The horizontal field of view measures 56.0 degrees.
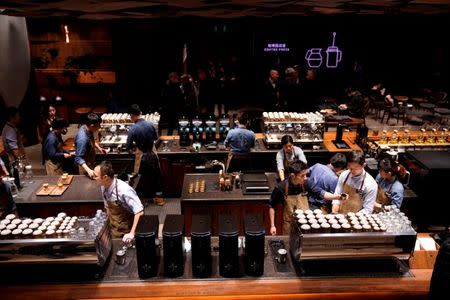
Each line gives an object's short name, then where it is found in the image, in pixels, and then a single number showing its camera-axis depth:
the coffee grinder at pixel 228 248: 3.10
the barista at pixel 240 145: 7.12
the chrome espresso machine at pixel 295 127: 7.91
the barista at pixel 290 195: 4.62
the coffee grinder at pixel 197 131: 8.08
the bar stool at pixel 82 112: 11.70
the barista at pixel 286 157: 6.24
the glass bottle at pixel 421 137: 7.86
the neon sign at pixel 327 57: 14.34
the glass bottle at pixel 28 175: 6.04
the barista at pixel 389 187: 4.91
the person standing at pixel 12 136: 6.77
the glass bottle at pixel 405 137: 7.81
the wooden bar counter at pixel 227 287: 3.05
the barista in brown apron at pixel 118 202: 4.29
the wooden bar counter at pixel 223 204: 5.66
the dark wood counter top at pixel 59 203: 5.43
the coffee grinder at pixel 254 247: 3.14
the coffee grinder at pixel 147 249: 3.10
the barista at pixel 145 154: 7.14
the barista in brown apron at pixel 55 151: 6.44
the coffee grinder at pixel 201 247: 3.10
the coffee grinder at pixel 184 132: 8.01
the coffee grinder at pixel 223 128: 8.14
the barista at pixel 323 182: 5.23
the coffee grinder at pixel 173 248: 3.11
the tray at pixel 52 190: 5.57
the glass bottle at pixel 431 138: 7.85
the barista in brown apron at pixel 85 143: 6.23
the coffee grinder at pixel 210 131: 8.10
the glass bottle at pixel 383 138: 7.77
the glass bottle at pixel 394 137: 7.82
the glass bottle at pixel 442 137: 7.87
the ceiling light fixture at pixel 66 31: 11.75
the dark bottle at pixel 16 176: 5.66
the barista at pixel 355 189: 4.60
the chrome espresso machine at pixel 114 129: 7.86
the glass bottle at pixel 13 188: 5.55
